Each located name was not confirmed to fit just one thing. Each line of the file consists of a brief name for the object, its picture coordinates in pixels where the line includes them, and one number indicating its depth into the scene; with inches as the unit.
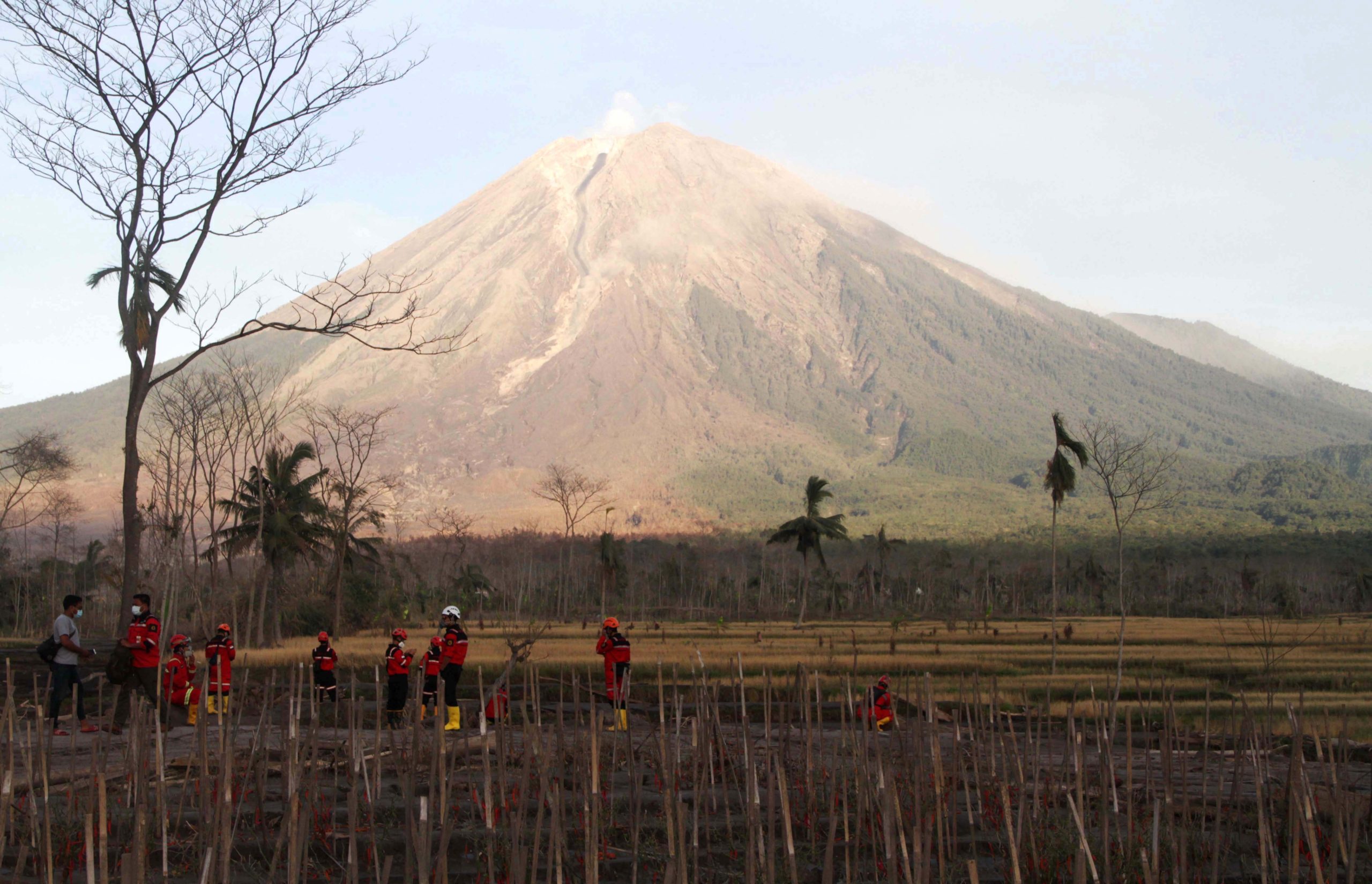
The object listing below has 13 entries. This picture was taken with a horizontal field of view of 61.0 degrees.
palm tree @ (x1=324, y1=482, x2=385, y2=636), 1630.2
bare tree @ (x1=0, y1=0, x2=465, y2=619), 551.2
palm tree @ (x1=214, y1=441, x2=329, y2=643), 1652.3
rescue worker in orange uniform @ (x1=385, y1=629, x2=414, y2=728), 631.2
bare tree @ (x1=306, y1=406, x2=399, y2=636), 1654.8
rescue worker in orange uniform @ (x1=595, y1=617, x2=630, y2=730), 581.0
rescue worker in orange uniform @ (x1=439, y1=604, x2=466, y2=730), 597.3
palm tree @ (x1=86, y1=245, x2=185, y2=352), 563.5
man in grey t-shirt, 577.6
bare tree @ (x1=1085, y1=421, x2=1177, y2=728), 970.1
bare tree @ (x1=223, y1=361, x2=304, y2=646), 1508.4
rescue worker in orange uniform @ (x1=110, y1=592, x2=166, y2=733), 557.9
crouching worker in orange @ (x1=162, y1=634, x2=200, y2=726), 616.4
